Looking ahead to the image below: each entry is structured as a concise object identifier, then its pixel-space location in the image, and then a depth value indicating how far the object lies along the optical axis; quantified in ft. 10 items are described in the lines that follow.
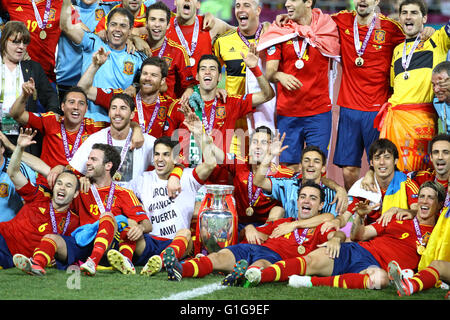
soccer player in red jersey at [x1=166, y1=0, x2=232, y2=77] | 48.01
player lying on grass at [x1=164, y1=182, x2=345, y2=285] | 34.06
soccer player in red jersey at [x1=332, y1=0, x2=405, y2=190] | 45.03
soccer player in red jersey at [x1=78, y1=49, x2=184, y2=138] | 43.50
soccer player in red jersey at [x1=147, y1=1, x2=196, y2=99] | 46.85
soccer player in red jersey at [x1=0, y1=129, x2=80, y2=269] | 37.09
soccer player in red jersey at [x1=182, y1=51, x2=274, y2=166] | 43.50
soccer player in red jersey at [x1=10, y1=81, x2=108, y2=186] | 41.38
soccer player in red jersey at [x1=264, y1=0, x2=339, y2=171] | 44.88
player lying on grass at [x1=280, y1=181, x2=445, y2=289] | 33.01
